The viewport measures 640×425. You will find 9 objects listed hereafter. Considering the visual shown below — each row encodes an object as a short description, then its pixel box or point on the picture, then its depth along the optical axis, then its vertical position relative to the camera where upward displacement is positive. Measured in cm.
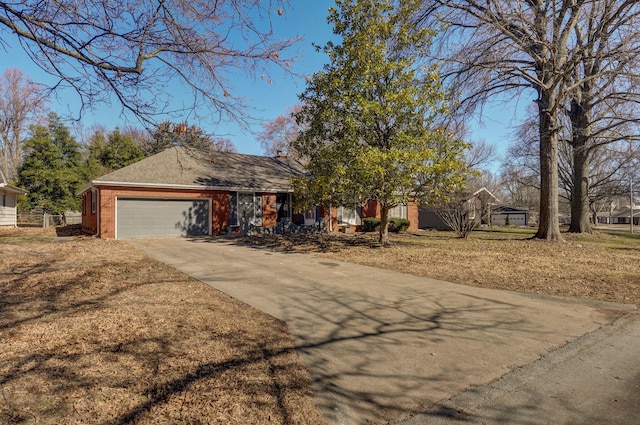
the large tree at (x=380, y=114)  1097 +341
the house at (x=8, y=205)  2099 +70
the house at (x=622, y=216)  6906 +34
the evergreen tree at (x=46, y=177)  2497 +282
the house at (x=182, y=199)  1521 +85
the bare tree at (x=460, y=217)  1758 +1
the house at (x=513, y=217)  4600 +5
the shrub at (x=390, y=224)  2122 -45
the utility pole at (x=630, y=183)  2959 +296
